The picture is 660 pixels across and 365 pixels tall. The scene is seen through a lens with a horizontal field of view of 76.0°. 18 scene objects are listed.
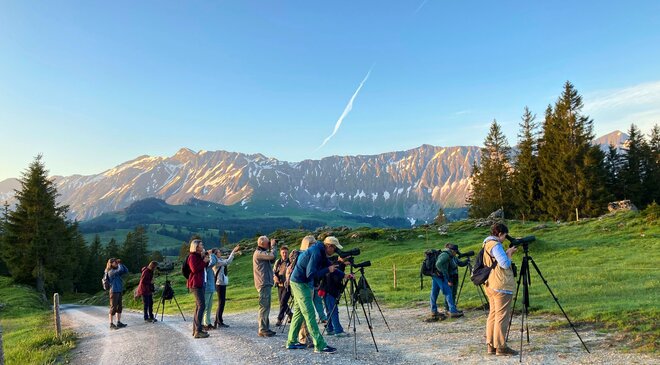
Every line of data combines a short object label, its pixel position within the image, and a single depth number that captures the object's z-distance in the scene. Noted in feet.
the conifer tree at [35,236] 178.91
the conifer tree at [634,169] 208.28
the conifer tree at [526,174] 216.95
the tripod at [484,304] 47.70
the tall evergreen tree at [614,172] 209.93
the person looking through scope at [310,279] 32.37
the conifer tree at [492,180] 236.02
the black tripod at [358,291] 35.32
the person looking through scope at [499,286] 28.40
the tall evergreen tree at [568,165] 190.08
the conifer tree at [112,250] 301.86
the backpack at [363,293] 37.42
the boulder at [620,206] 160.45
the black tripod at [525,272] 29.25
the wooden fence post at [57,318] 55.14
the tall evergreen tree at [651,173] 208.85
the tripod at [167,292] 66.33
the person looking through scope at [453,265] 46.19
